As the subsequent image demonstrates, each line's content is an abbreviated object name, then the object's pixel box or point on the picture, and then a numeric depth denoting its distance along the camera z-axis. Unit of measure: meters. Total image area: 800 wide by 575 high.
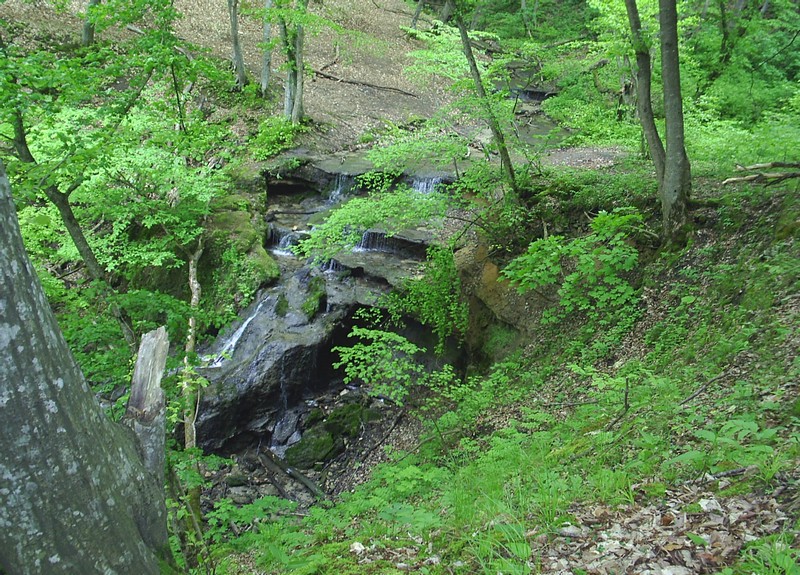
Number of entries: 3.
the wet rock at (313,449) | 7.95
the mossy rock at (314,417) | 8.54
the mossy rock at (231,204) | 11.95
